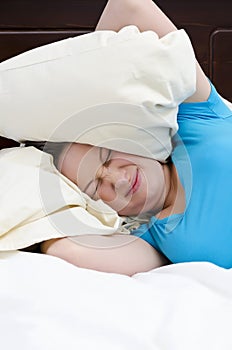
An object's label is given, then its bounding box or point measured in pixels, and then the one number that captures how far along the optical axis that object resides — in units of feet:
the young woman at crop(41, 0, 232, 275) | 5.47
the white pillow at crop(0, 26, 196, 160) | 5.51
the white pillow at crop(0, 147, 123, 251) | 5.25
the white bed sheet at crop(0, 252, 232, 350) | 4.47
